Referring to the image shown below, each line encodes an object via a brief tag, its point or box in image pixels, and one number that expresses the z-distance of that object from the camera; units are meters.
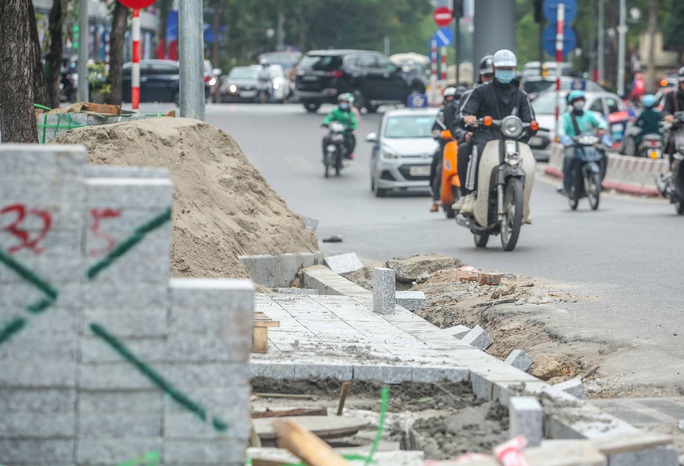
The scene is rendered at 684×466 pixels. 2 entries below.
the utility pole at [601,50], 76.81
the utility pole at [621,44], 74.25
